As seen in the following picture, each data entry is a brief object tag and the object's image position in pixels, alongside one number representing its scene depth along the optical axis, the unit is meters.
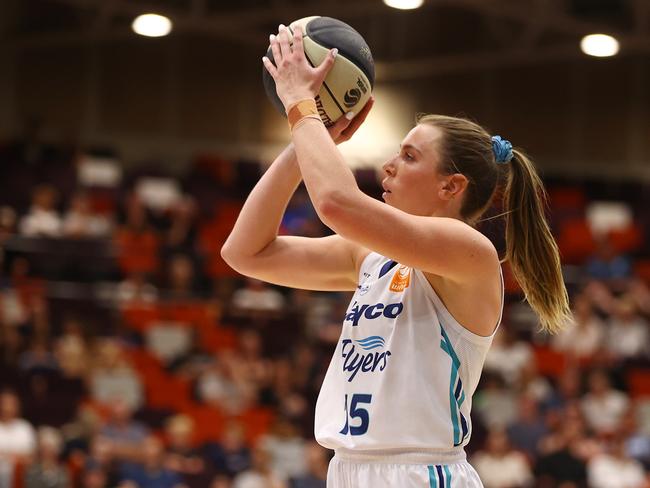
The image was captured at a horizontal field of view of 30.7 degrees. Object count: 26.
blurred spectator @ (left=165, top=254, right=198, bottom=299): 12.82
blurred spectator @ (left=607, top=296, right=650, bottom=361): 14.23
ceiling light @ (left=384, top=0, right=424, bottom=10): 12.56
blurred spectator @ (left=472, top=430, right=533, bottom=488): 11.22
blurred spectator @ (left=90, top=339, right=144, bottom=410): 10.90
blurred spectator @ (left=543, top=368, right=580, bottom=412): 12.99
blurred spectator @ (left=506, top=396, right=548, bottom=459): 12.04
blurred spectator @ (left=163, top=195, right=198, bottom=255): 13.33
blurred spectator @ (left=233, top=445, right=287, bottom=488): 10.12
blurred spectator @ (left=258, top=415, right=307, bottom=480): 10.66
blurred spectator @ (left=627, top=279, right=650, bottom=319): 14.52
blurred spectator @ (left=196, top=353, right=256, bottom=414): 11.55
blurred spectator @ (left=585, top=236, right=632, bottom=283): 15.88
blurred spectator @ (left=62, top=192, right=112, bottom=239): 12.64
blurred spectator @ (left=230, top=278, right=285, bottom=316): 13.14
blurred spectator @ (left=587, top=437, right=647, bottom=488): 11.59
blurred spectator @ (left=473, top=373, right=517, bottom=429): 12.69
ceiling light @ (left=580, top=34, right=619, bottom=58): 15.64
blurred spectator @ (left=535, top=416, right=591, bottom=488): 11.20
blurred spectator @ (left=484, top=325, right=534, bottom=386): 13.30
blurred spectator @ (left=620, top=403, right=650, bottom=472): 12.12
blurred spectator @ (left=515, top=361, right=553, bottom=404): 13.04
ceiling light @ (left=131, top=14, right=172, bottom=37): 14.47
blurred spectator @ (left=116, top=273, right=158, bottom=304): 12.48
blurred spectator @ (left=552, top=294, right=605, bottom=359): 13.80
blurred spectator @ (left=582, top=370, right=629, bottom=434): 12.95
